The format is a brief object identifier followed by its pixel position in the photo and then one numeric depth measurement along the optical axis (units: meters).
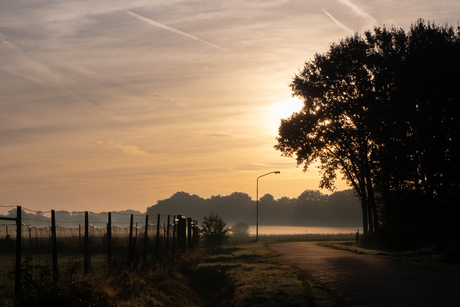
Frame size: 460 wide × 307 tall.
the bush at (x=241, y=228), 153.88
